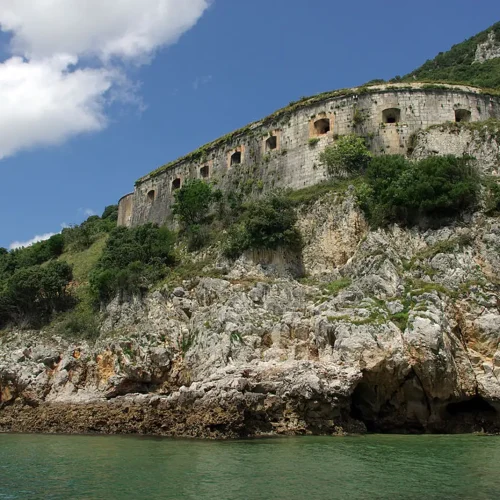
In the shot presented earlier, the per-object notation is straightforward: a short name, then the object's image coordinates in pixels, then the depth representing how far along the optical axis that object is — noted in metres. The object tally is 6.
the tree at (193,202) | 37.72
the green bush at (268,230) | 31.14
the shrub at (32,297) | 36.97
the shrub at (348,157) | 35.00
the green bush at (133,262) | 34.44
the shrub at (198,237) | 36.16
